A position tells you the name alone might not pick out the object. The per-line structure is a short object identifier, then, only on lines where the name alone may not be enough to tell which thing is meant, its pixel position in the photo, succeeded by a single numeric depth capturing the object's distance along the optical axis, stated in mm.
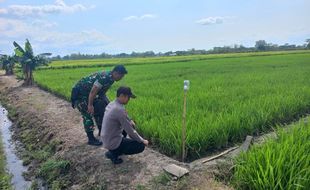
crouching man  2846
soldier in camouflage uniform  3594
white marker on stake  2937
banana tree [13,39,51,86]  11321
